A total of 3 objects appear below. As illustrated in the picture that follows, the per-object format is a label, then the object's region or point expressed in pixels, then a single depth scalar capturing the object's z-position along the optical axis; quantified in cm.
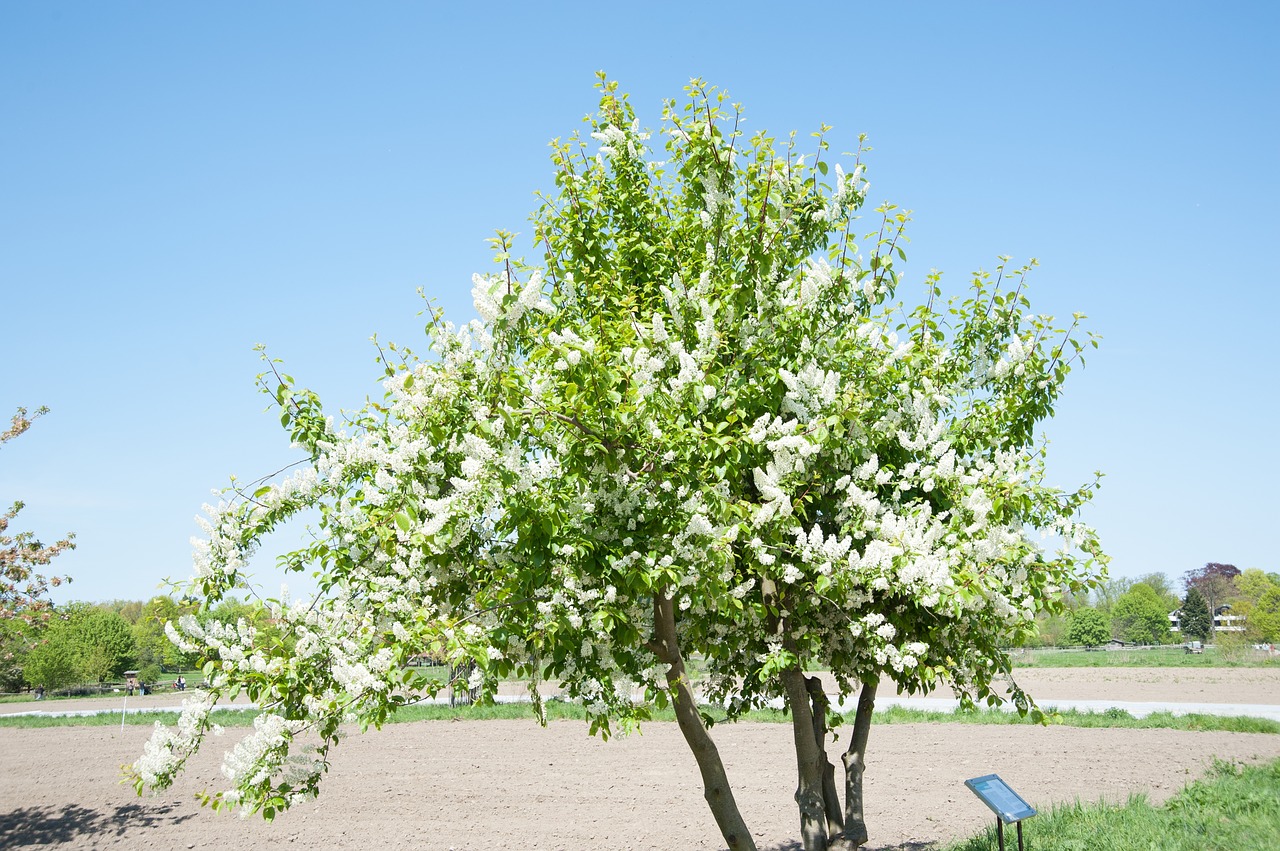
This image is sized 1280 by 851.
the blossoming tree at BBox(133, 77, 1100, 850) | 466
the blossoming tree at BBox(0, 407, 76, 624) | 1219
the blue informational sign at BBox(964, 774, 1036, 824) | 679
